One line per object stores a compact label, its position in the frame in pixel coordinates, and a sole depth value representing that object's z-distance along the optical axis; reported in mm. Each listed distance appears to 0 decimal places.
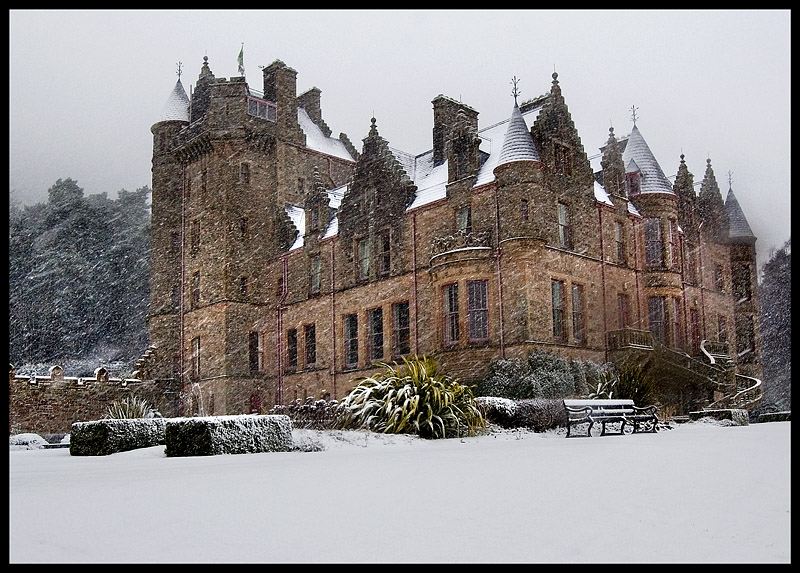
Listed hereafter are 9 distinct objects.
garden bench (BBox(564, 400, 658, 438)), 16844
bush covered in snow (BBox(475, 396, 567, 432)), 18438
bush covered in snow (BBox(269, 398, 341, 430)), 18719
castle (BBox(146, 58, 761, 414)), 30094
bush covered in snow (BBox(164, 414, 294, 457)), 12852
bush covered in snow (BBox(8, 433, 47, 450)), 21334
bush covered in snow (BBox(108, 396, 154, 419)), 25859
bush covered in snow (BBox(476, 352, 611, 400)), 26531
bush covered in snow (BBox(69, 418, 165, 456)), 14234
